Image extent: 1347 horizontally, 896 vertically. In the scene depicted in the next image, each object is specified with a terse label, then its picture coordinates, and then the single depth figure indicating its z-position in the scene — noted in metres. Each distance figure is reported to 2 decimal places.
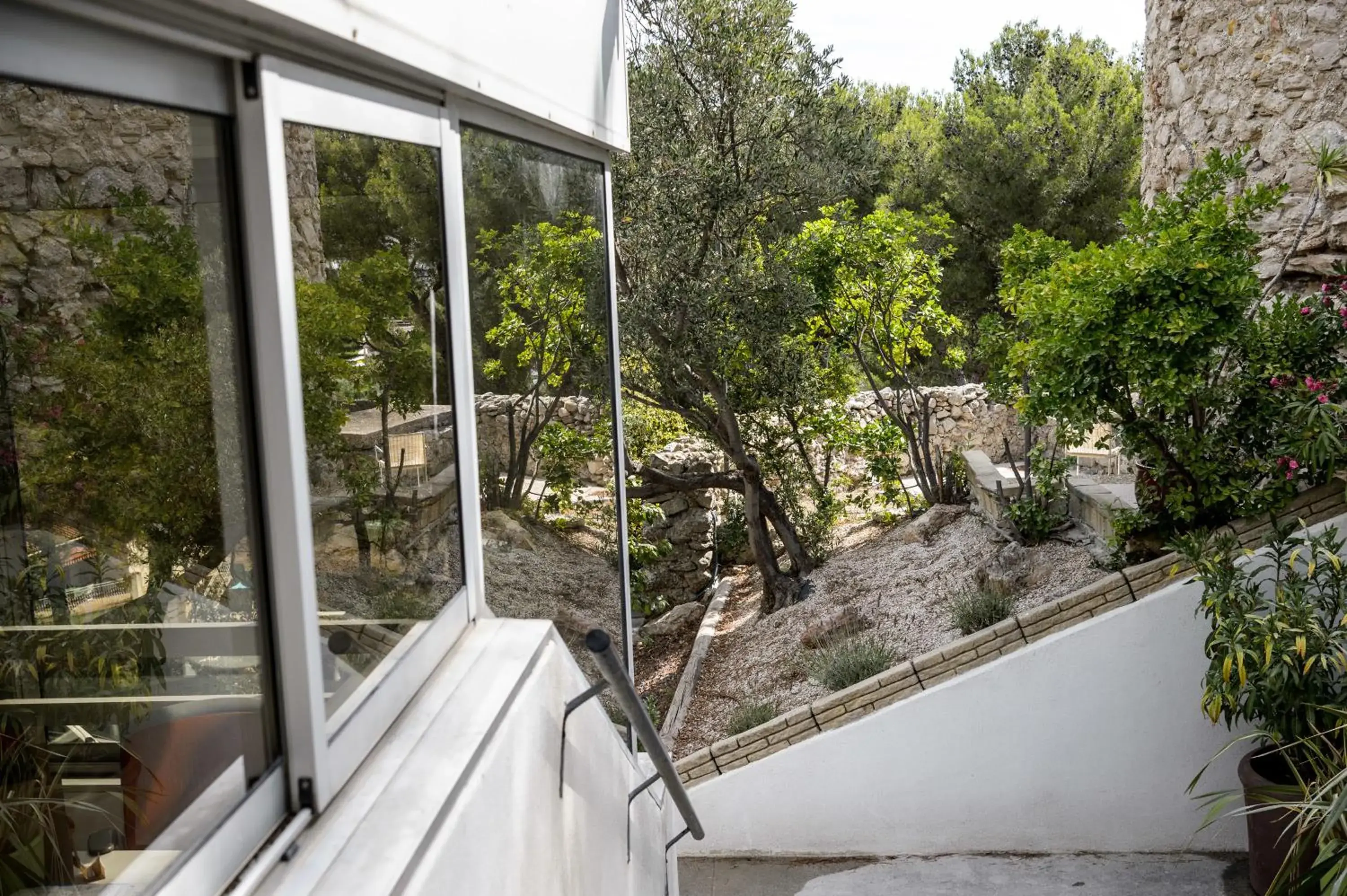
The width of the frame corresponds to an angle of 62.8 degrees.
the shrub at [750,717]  5.95
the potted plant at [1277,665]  4.07
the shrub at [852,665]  5.98
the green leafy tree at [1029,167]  13.36
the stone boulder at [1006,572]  6.27
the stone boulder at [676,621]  8.84
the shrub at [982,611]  5.91
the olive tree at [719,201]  7.58
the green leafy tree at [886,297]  7.96
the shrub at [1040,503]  6.64
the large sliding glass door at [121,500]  1.21
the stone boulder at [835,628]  7.00
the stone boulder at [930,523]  8.30
